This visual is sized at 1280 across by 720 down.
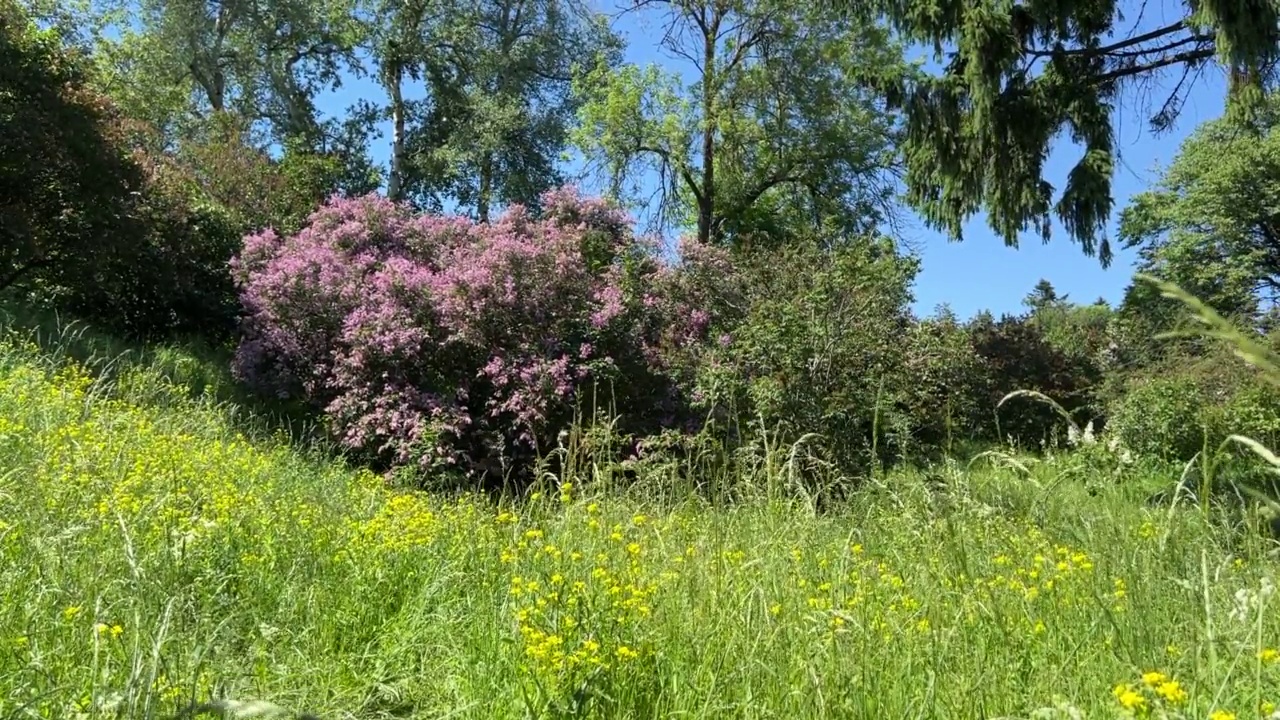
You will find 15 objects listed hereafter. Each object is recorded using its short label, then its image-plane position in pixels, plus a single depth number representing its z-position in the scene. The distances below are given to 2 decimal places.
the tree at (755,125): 14.84
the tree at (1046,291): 32.85
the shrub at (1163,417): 9.73
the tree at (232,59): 17.94
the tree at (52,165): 8.59
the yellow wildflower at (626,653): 2.20
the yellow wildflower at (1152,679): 1.46
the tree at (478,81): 18.28
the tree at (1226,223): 23.19
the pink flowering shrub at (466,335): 8.46
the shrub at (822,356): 7.73
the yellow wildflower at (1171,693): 1.44
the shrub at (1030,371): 12.73
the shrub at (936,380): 8.41
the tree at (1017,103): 7.77
